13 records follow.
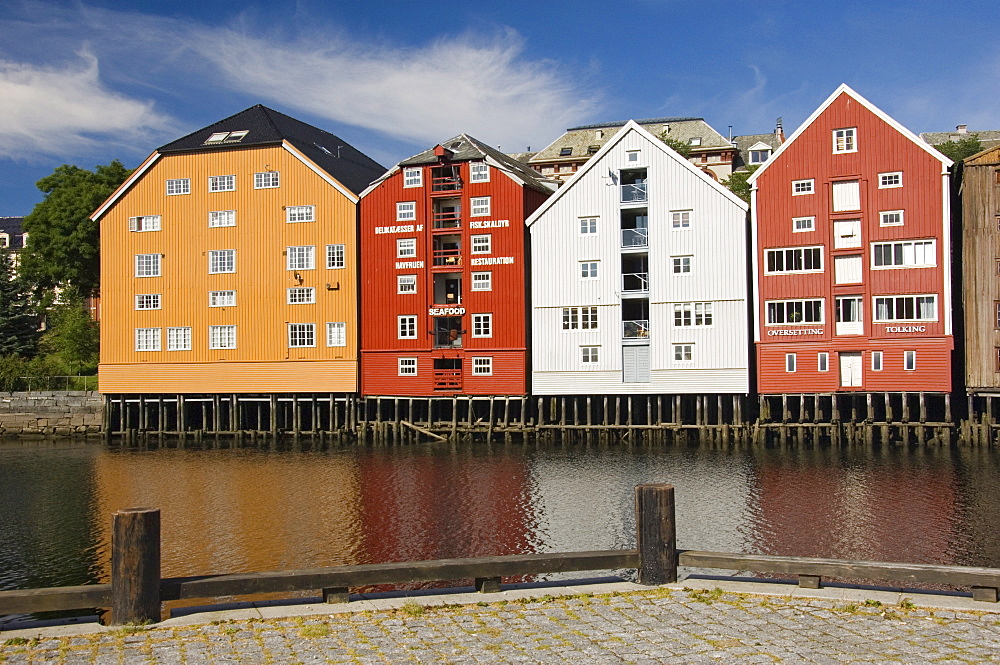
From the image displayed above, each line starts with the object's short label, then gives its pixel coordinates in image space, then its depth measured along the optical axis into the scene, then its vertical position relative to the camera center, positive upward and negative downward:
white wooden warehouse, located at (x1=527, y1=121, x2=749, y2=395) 43.06 +4.35
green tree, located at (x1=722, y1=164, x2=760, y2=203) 64.31 +13.61
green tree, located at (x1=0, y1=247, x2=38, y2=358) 63.84 +4.05
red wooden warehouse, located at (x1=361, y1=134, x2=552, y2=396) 46.72 +5.09
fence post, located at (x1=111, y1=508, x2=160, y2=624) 9.32 -2.01
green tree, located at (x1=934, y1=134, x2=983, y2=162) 66.56 +15.92
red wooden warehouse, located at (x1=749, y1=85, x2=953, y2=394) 40.31 +4.91
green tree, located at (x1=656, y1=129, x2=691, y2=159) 79.45 +19.77
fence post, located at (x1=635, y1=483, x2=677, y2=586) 10.41 -1.96
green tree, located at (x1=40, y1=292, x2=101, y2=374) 63.81 +2.62
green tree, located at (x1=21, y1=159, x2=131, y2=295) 62.72 +10.39
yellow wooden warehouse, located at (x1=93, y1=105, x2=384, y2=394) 49.41 +5.83
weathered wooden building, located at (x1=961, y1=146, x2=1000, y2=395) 39.50 +4.14
